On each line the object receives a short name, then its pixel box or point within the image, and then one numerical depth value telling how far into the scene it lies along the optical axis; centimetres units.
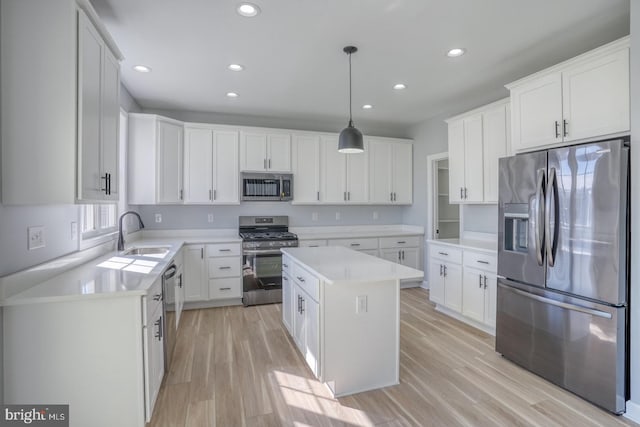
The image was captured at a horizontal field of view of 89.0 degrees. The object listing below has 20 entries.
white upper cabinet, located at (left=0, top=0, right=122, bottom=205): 159
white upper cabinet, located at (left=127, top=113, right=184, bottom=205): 387
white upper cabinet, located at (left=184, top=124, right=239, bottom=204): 430
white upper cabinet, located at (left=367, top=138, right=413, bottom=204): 519
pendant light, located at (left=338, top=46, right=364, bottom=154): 268
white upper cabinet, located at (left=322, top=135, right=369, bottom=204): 492
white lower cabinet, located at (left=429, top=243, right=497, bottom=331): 325
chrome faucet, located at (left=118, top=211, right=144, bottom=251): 316
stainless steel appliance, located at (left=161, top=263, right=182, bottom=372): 240
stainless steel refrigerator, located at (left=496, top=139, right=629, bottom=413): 203
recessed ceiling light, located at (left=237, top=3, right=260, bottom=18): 214
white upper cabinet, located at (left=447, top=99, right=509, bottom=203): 343
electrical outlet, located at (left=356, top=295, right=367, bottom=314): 227
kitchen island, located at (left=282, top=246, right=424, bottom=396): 222
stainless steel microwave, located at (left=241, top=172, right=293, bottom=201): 452
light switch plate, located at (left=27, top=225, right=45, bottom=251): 183
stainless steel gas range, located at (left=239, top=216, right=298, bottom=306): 425
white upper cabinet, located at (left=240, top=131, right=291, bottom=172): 452
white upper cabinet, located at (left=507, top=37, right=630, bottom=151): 217
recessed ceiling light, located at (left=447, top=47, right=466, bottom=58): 276
